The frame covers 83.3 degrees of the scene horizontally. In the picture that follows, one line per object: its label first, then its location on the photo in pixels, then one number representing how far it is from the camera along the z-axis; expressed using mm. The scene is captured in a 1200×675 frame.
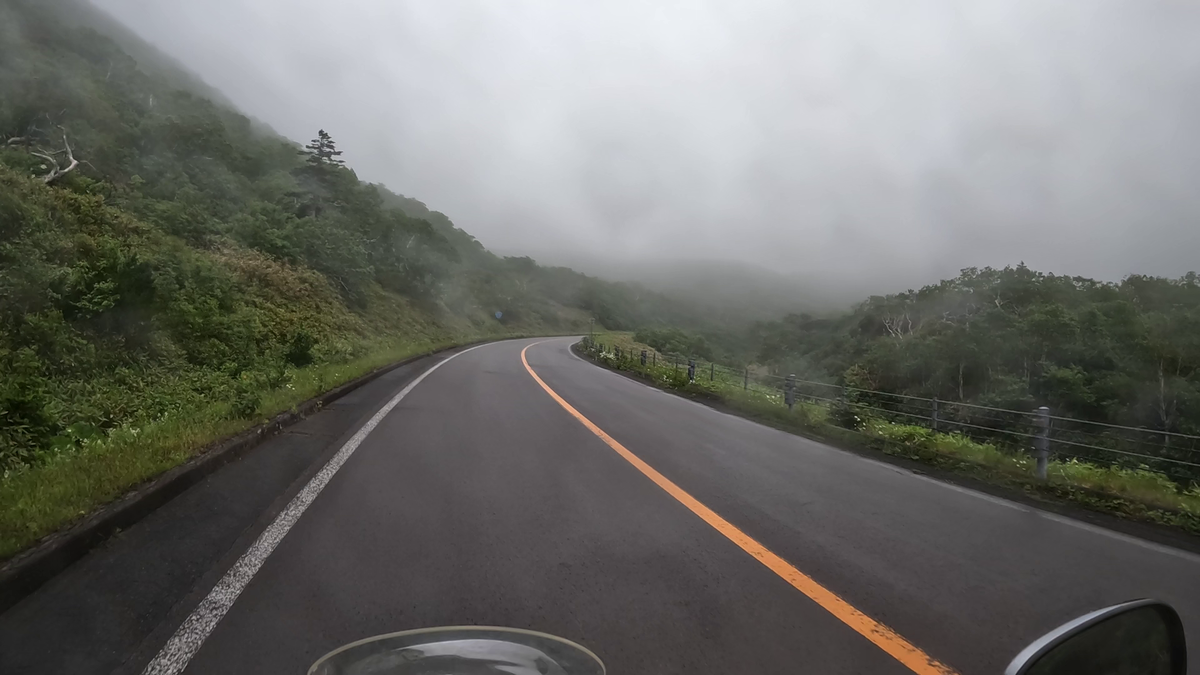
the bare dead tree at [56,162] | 20547
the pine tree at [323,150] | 46344
